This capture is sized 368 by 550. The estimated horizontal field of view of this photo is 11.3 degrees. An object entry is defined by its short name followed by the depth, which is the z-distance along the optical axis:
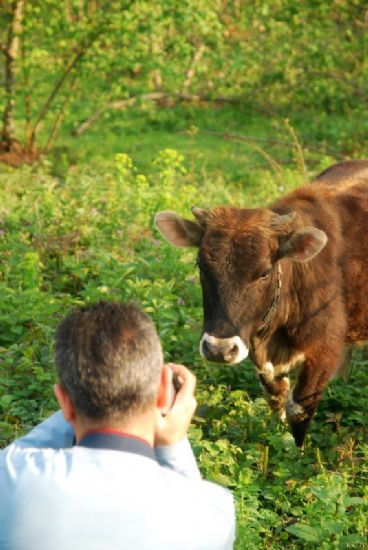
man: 3.92
